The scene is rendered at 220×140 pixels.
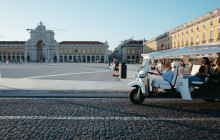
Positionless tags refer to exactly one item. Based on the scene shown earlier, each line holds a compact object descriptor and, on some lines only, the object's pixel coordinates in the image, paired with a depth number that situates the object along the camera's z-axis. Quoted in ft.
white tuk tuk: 16.76
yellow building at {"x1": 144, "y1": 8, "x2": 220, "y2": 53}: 95.50
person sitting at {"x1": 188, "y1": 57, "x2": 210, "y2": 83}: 17.71
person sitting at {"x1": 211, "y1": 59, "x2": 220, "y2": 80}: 17.58
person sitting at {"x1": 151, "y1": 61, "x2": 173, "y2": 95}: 17.28
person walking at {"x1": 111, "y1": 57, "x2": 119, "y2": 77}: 44.24
